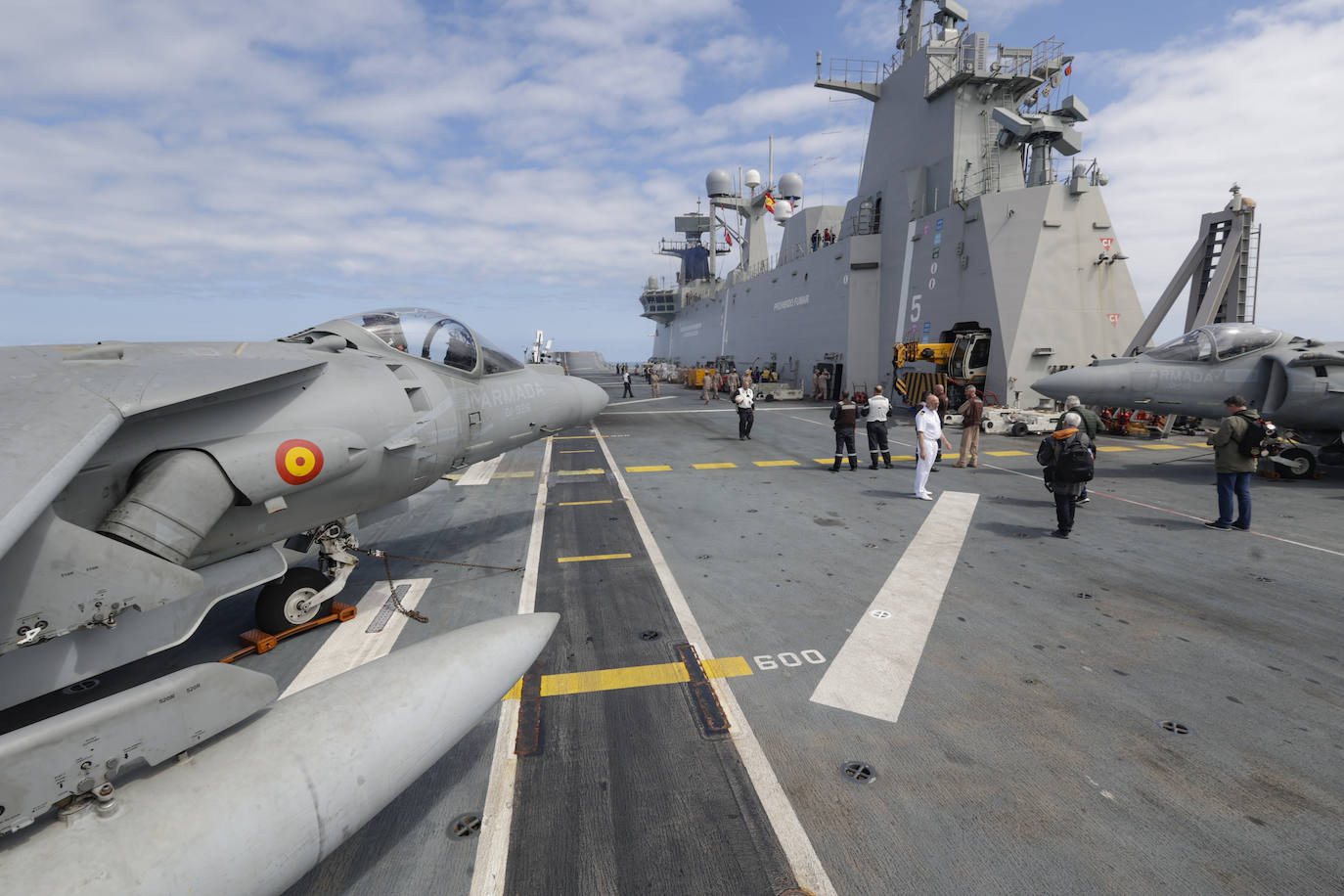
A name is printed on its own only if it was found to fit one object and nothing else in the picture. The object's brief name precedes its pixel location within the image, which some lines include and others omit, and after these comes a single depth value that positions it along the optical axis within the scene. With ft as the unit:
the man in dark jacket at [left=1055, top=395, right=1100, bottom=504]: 31.49
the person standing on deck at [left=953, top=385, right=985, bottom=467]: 40.57
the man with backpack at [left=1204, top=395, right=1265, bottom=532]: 25.61
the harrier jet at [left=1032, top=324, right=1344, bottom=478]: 35.37
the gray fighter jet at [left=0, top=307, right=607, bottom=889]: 8.57
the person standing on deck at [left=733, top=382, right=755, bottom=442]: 54.70
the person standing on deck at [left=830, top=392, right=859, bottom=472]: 40.22
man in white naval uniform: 33.35
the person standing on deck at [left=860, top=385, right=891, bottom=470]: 41.39
